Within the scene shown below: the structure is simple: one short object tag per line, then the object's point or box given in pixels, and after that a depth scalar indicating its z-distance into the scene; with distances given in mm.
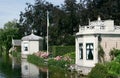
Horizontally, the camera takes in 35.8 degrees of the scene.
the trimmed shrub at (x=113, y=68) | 13989
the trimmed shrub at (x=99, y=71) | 13602
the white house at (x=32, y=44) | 35122
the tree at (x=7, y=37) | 51317
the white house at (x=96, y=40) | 16798
